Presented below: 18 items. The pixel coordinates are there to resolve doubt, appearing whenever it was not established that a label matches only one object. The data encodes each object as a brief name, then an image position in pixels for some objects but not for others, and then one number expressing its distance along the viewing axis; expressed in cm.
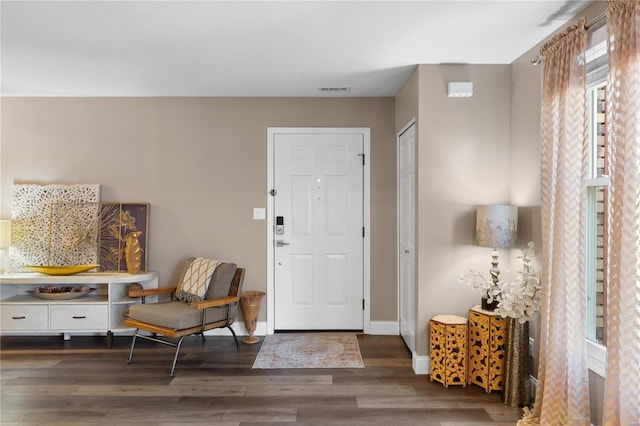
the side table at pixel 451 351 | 295
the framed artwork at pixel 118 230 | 411
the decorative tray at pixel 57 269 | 388
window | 227
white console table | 382
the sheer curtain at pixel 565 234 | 220
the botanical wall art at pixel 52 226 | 409
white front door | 421
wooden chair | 332
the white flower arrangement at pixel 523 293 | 263
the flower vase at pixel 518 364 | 268
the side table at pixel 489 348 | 285
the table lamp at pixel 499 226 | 283
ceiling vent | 388
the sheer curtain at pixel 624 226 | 179
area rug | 340
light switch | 420
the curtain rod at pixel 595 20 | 202
